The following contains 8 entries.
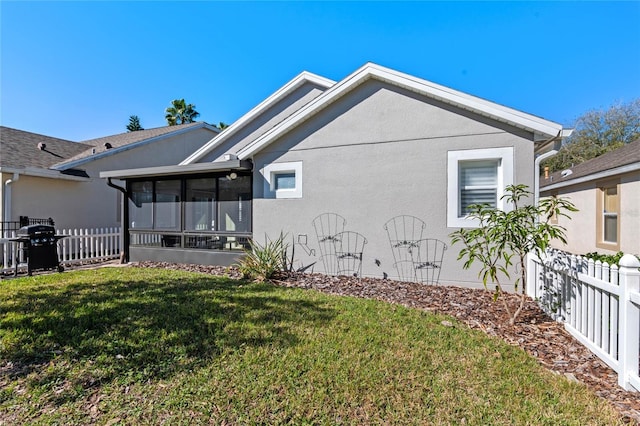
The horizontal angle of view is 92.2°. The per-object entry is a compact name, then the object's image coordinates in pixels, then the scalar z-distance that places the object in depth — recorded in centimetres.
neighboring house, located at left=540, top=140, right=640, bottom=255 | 833
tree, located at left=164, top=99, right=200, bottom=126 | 3059
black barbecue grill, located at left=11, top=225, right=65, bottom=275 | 792
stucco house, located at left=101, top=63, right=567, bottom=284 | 638
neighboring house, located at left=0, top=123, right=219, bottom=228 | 1093
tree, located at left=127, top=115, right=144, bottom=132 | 3628
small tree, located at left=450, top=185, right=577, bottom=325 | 421
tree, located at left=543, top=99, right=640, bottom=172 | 2373
